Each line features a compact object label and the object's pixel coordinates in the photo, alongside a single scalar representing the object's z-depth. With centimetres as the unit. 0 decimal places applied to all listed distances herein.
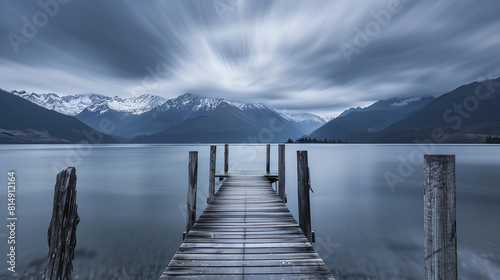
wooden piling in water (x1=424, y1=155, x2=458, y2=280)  255
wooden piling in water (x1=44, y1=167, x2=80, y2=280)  338
